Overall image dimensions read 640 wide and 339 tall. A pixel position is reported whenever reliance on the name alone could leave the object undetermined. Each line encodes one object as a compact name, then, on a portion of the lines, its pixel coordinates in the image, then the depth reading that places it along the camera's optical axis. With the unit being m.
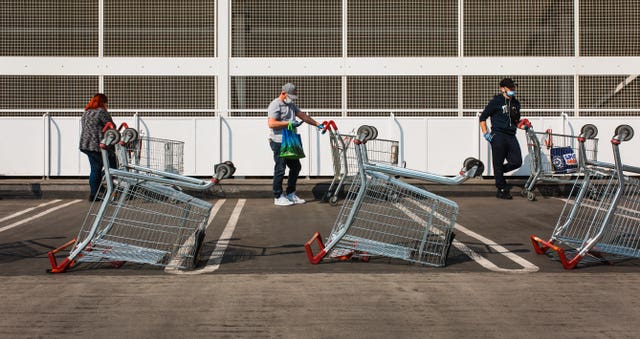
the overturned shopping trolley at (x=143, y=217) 5.61
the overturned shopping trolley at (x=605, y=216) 5.82
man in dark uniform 11.16
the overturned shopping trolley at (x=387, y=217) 5.75
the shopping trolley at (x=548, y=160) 11.16
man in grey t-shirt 10.27
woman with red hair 10.73
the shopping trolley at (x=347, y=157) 10.60
